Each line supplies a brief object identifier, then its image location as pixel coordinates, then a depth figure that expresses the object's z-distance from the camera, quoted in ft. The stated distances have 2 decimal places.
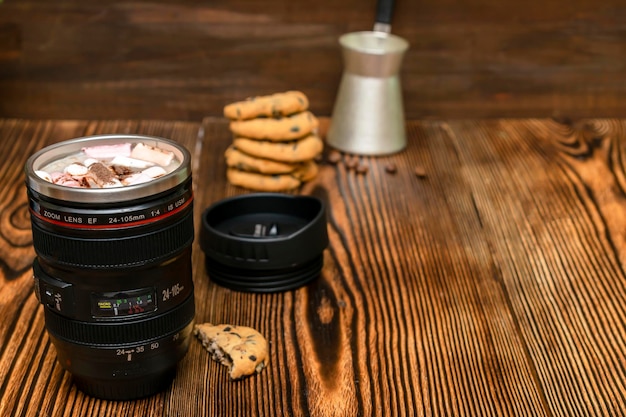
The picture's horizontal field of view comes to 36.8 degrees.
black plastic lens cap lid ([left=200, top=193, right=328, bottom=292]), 4.25
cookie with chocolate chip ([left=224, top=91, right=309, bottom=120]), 5.31
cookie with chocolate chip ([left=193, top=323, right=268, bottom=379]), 3.68
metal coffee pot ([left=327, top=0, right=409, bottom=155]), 5.81
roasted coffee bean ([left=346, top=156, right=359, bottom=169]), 5.70
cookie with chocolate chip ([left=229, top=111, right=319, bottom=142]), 5.29
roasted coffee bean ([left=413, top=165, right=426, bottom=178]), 5.58
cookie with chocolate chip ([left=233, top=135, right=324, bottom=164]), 5.31
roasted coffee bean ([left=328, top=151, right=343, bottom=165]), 5.79
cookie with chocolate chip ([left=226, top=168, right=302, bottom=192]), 5.38
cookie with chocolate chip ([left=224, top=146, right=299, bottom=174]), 5.36
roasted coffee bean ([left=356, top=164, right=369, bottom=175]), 5.64
